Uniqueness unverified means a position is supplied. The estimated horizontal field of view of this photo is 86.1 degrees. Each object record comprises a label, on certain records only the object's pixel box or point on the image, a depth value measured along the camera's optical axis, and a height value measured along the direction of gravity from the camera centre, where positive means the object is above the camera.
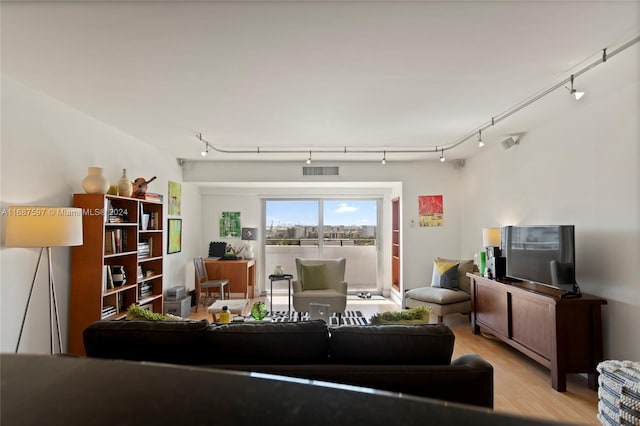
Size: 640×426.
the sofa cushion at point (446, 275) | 5.18 -0.83
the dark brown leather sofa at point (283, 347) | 1.82 -0.67
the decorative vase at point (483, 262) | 4.41 -0.53
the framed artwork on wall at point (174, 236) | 5.53 -0.23
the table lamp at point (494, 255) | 4.05 -0.41
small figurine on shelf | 4.18 +0.42
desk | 6.36 -0.93
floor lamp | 2.59 -0.05
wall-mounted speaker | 4.29 +1.00
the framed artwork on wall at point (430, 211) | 6.02 +0.18
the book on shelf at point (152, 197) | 4.33 +0.34
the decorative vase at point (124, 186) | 3.83 +0.41
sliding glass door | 7.12 -0.25
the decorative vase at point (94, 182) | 3.37 +0.40
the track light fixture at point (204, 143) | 4.38 +1.10
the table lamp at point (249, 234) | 6.91 -0.24
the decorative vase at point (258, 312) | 3.69 -0.98
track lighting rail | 2.32 +1.10
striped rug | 5.12 -1.48
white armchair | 4.80 -0.95
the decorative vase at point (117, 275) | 3.75 -0.58
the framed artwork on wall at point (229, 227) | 6.92 -0.10
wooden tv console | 2.95 -0.99
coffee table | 3.95 -1.03
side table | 5.24 -0.84
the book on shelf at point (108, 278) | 3.59 -0.59
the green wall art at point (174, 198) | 5.58 +0.42
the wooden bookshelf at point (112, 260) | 3.34 -0.42
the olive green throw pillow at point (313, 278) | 5.14 -0.84
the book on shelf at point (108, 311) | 3.48 -0.92
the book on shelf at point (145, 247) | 4.31 -0.32
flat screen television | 3.07 -0.34
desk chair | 5.86 -1.05
